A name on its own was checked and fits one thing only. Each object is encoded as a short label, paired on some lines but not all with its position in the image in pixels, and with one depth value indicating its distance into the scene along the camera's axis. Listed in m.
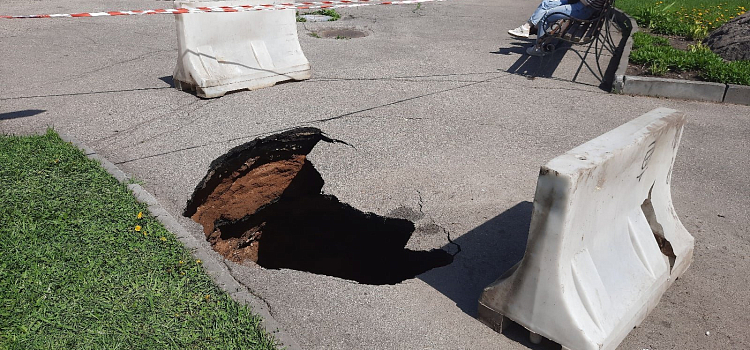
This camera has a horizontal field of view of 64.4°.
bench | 8.71
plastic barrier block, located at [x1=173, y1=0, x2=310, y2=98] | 7.28
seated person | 8.95
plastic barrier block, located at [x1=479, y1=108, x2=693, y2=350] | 3.10
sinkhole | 5.45
